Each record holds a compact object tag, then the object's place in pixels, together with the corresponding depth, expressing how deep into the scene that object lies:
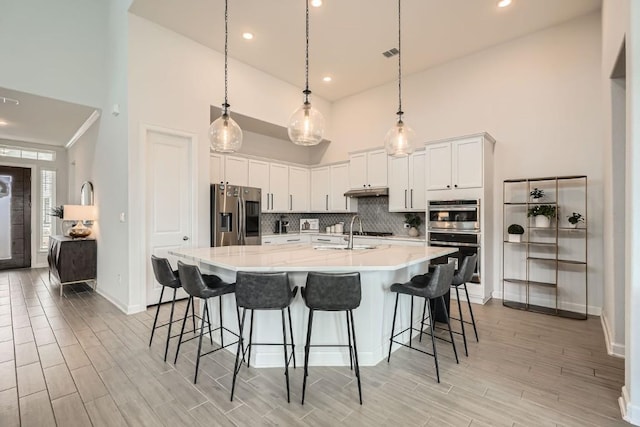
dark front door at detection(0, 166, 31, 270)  6.82
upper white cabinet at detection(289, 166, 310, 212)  6.45
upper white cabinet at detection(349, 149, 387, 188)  5.61
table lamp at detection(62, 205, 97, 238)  5.06
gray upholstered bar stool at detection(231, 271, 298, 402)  2.17
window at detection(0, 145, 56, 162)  6.79
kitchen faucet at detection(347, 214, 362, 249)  3.55
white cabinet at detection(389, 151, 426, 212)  5.15
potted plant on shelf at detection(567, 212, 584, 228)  3.92
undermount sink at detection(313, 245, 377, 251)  3.49
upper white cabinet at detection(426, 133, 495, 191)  4.36
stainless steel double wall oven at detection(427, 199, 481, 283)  4.35
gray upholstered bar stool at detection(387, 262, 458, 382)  2.46
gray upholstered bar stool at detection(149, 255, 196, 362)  2.84
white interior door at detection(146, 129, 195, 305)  4.25
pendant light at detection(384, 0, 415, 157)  3.39
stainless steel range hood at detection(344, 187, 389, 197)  5.54
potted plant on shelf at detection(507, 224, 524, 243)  4.27
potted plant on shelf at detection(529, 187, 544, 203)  4.18
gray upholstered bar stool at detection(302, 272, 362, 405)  2.17
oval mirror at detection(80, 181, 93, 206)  5.44
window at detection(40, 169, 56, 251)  7.29
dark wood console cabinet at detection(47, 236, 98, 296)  4.93
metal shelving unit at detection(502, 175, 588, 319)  4.04
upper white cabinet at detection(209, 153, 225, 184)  5.12
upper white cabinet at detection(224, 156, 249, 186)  5.37
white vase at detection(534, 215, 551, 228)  4.04
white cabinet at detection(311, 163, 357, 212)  6.21
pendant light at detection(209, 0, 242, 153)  3.19
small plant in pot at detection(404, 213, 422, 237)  5.35
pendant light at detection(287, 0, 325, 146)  2.94
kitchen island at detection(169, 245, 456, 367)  2.55
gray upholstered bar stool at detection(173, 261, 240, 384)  2.42
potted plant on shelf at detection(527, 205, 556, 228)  4.04
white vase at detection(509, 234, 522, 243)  4.26
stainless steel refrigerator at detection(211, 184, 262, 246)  4.78
